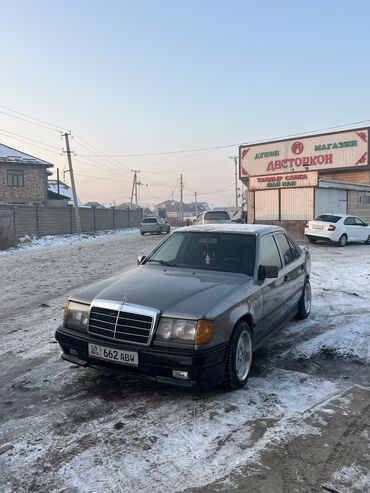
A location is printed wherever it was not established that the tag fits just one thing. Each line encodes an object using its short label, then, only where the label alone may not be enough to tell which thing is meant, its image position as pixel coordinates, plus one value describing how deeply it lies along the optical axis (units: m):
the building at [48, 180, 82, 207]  47.25
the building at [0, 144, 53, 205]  38.59
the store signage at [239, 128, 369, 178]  34.72
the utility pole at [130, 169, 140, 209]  85.12
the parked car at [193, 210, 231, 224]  24.70
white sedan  19.52
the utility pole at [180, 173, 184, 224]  103.64
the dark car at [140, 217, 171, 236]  32.94
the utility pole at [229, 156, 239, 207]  74.47
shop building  25.12
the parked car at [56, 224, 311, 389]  3.76
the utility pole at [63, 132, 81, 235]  33.75
